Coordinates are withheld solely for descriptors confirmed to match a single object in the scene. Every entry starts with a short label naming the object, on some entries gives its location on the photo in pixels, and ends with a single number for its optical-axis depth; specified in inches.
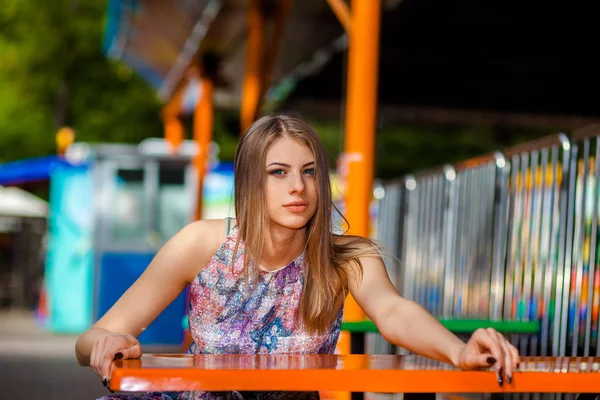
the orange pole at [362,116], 309.4
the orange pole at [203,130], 602.5
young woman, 131.8
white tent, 1032.8
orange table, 100.3
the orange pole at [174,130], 852.0
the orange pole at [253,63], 470.0
